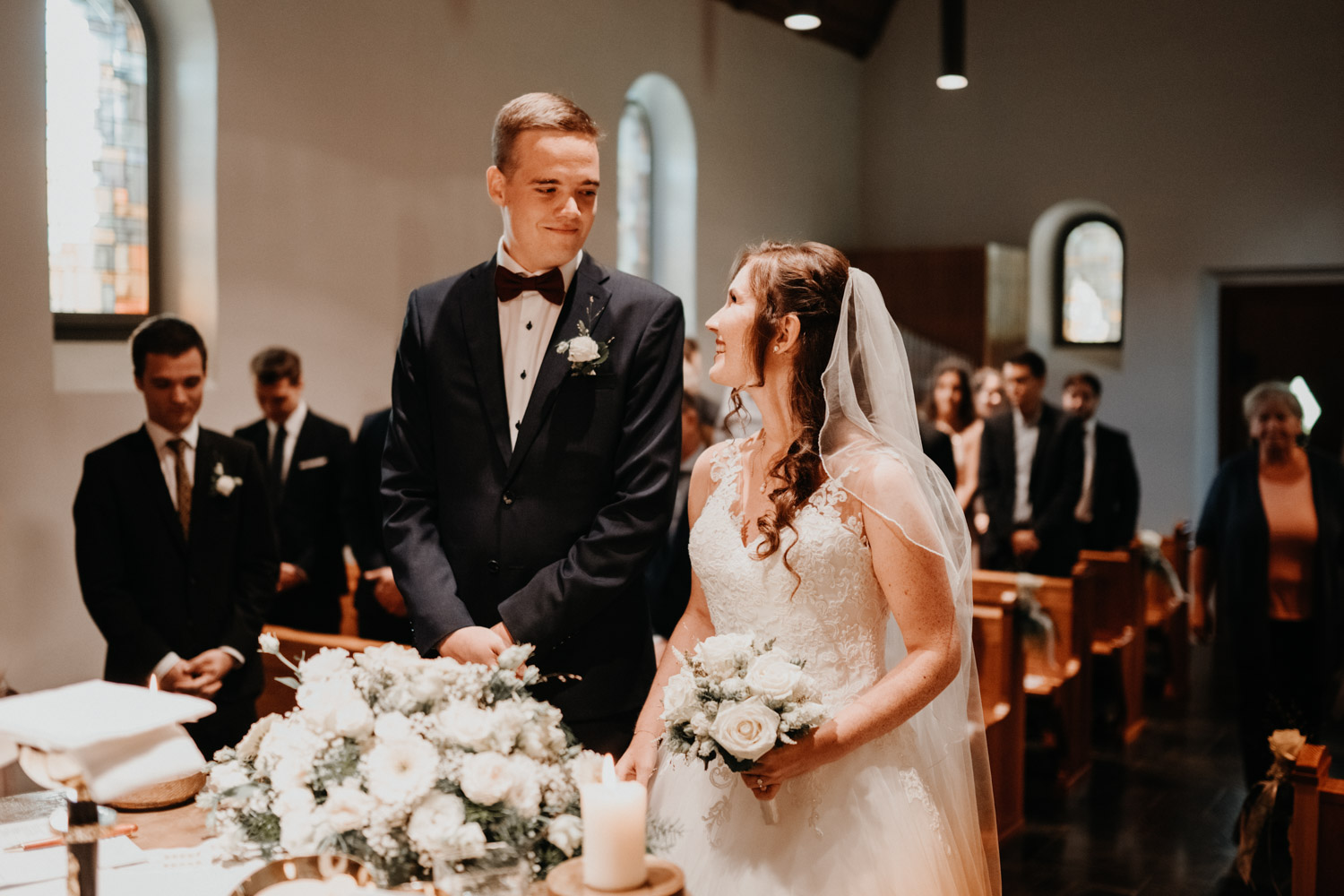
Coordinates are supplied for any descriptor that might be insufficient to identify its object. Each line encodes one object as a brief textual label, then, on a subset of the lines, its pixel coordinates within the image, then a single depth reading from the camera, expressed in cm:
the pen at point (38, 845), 192
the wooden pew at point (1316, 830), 327
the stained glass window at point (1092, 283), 1227
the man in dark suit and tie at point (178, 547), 350
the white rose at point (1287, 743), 361
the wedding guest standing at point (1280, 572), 480
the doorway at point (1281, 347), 1138
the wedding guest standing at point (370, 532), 471
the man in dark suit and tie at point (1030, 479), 682
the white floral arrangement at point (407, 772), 146
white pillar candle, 139
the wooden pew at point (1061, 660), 576
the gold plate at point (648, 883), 140
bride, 213
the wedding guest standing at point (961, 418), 735
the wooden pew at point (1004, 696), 508
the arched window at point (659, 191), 974
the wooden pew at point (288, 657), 336
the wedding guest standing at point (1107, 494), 742
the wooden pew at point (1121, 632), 665
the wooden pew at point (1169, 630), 759
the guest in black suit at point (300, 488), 525
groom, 233
